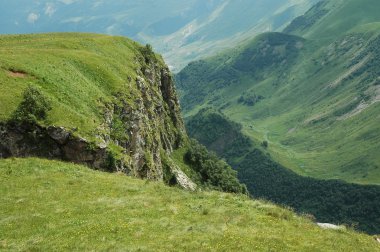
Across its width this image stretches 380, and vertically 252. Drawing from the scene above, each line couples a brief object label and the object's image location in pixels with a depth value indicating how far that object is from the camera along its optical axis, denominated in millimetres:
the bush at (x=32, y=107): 59375
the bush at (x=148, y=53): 140712
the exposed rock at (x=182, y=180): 113169
